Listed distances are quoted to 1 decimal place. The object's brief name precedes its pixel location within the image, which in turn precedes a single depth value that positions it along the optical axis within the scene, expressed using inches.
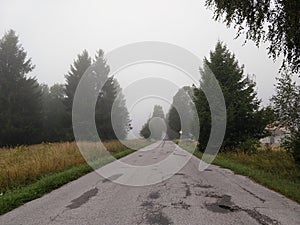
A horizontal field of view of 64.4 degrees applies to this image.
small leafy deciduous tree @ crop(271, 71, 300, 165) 575.5
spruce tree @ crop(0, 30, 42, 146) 1071.0
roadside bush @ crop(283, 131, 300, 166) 364.9
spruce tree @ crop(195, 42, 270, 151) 759.7
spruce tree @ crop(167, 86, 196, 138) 2235.5
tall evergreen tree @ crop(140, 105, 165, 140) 2797.5
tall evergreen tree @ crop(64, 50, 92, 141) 1347.2
